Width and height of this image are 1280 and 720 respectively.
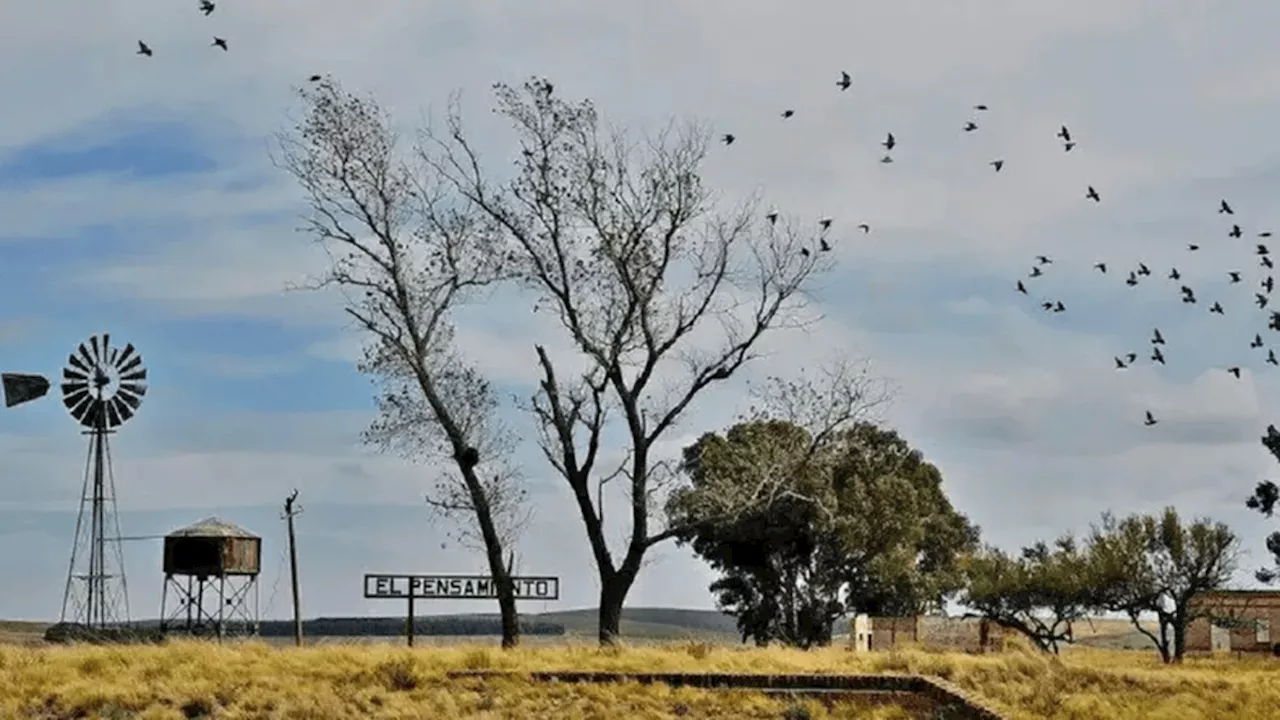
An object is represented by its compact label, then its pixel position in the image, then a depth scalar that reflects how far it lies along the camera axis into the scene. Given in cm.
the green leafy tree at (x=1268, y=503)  5583
